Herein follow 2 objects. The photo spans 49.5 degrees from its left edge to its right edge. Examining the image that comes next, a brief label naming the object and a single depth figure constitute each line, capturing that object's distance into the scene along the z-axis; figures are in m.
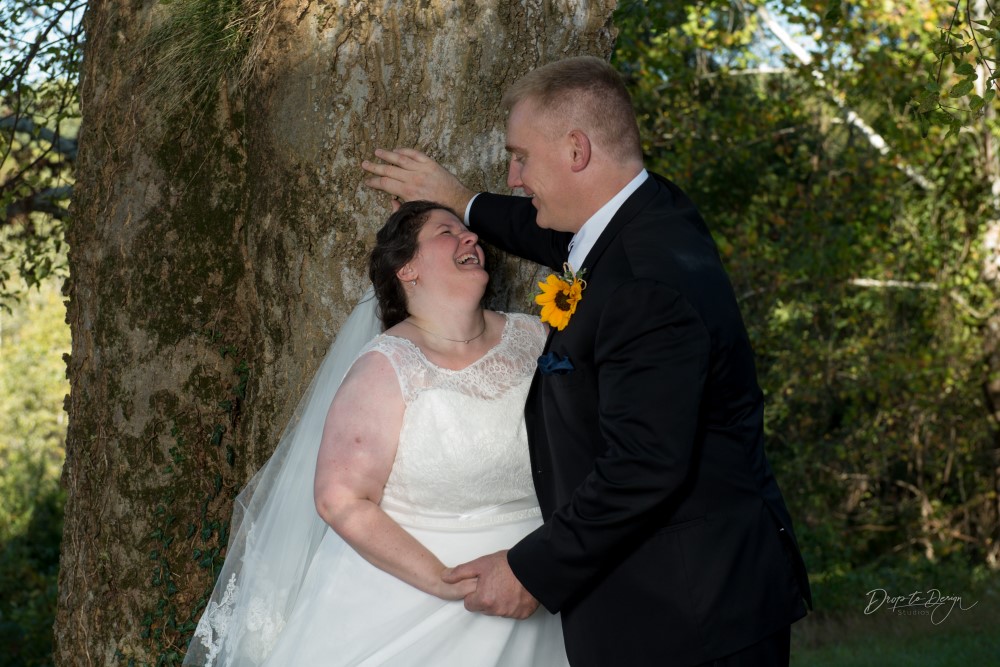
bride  3.08
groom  2.62
